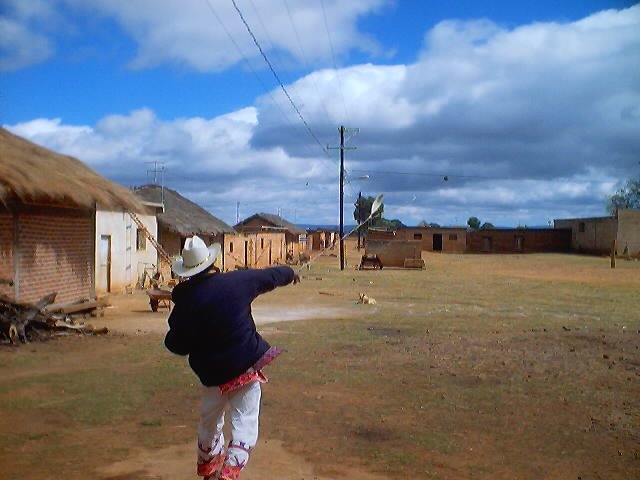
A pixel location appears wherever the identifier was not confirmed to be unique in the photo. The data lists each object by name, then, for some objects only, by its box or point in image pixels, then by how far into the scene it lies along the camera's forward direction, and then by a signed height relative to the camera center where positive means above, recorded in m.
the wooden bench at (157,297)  16.33 -1.25
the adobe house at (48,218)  12.95 +0.59
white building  21.12 -0.17
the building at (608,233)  53.59 +1.12
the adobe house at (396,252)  38.06 -0.33
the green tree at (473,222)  124.85 +4.50
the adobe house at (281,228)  51.81 +1.40
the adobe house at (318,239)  67.37 +0.76
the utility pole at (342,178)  37.16 +3.70
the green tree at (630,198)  83.44 +6.02
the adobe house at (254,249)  33.97 -0.21
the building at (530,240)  62.69 +0.61
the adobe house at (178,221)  27.88 +1.09
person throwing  4.33 -0.66
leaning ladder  23.39 +0.27
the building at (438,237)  64.50 +0.88
